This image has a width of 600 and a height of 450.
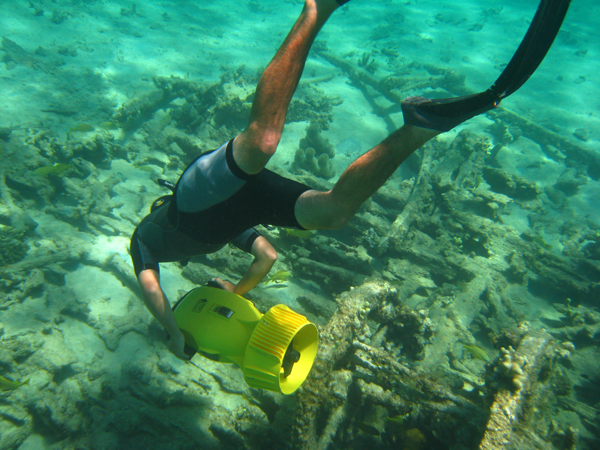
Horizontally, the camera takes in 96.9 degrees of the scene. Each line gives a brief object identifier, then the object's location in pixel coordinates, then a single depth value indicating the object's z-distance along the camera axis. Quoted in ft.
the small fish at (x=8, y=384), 8.96
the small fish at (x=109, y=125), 23.06
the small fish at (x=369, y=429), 9.16
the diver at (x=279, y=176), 4.18
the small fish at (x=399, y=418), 8.85
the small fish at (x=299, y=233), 15.45
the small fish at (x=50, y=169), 16.38
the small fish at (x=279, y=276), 13.70
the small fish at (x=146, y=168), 20.80
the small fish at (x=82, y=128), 20.94
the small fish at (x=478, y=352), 12.96
